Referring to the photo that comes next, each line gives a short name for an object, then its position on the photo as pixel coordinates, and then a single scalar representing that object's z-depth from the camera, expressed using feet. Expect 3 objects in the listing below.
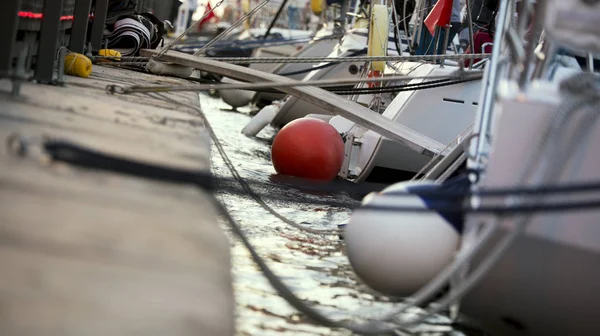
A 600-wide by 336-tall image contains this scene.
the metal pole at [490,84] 20.44
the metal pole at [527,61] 16.58
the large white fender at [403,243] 18.69
